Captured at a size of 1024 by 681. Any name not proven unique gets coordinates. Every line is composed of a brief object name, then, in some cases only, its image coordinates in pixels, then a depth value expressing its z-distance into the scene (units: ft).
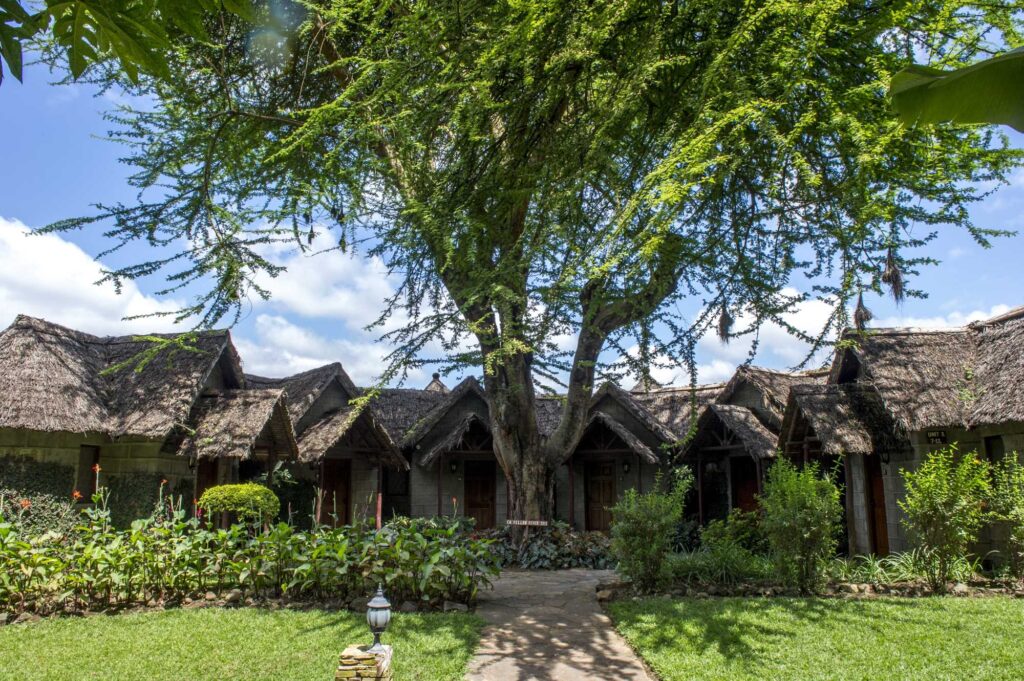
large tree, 16.28
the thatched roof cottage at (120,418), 46.65
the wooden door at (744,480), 69.36
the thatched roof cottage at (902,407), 40.83
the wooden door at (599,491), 75.77
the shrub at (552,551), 45.29
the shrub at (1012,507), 32.99
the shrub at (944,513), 32.22
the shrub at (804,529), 31.99
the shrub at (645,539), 33.42
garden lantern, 19.45
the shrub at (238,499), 44.04
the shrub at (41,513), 44.16
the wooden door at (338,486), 70.18
